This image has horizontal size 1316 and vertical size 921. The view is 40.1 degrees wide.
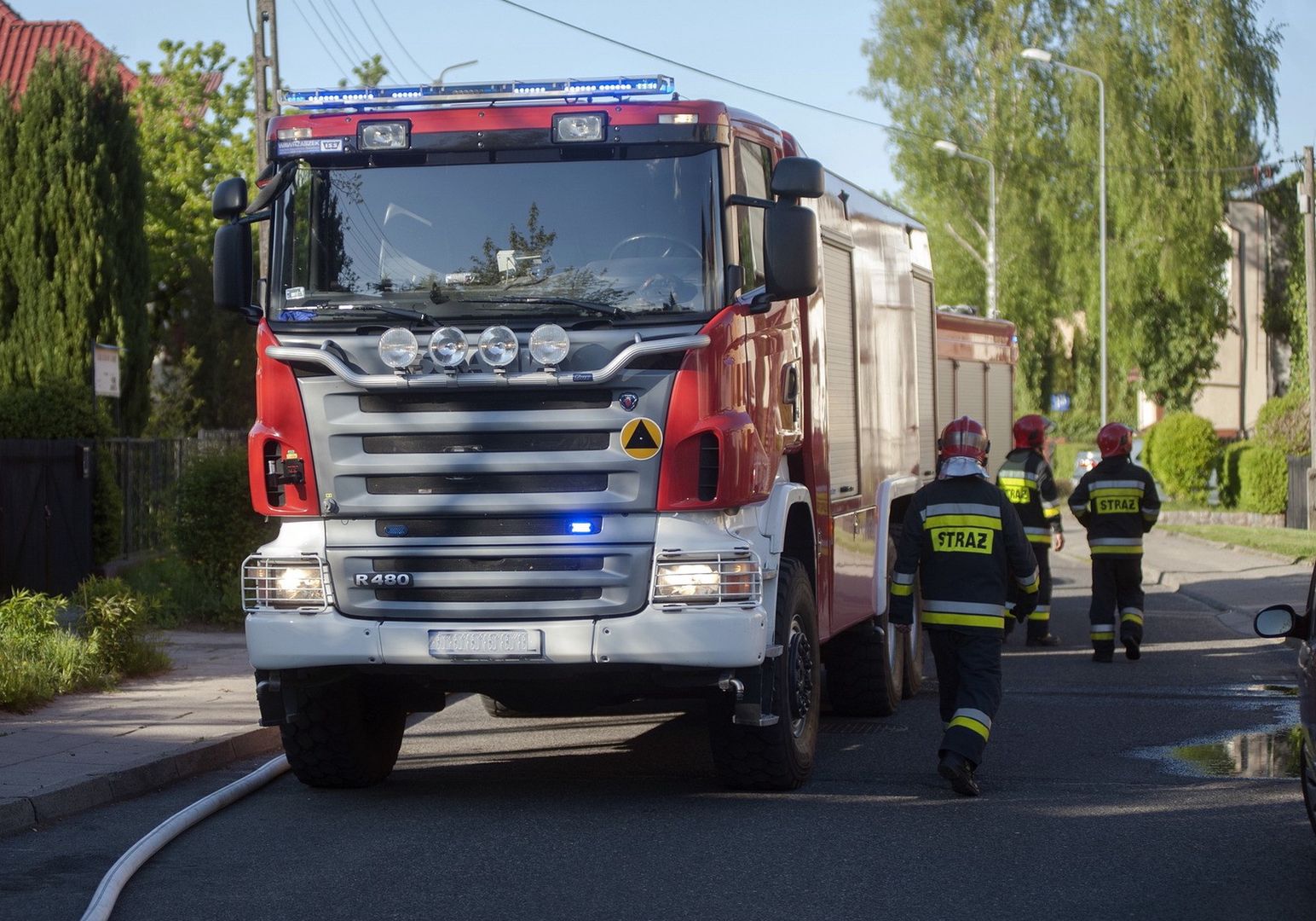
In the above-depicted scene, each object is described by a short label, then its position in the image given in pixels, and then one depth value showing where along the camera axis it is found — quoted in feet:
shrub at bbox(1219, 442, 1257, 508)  116.67
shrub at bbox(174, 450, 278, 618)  52.13
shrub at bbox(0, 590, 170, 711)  36.24
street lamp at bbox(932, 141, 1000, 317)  149.79
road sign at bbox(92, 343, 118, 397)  55.88
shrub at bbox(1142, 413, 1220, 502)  121.39
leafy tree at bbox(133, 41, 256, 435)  96.48
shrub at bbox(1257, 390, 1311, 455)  113.70
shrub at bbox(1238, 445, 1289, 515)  105.09
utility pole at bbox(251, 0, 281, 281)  64.08
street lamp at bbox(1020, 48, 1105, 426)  119.44
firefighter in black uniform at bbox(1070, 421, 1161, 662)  45.88
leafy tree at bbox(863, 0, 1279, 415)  149.79
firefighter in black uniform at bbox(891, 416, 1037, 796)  28.27
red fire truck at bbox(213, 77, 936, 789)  25.11
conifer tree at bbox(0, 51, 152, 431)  70.44
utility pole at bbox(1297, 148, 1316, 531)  96.73
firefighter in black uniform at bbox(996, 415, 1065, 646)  49.11
